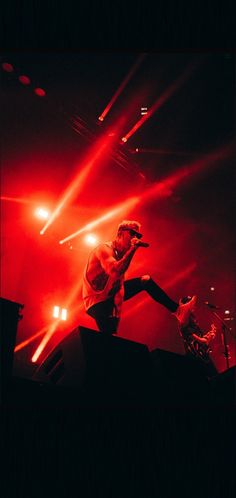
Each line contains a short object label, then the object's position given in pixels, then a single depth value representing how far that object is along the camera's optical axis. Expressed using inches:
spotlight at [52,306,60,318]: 414.2
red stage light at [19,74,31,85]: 228.4
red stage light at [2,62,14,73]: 217.7
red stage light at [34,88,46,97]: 240.4
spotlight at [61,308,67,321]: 421.7
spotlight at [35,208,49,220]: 383.2
